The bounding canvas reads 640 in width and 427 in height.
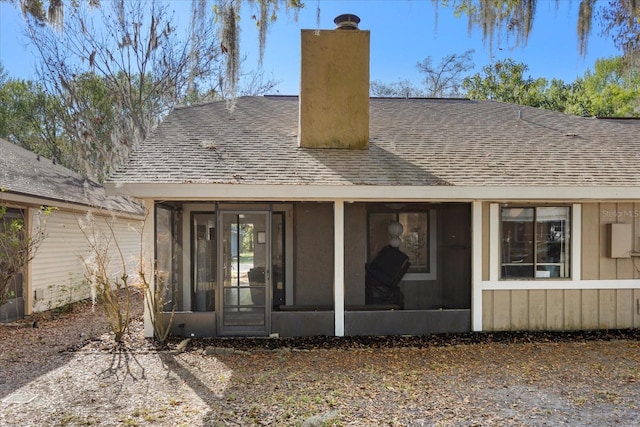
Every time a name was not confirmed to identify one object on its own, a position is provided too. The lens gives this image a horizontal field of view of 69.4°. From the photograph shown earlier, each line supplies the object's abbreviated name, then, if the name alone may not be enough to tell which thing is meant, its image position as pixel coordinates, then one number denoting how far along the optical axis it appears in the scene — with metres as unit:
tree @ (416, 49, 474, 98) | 23.84
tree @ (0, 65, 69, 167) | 21.83
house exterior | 6.93
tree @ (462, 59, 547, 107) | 22.12
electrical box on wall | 7.32
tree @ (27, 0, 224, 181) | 15.47
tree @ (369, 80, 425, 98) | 25.70
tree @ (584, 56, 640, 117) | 21.34
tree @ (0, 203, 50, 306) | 8.07
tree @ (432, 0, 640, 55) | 5.54
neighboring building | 8.77
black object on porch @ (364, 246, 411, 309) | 8.61
